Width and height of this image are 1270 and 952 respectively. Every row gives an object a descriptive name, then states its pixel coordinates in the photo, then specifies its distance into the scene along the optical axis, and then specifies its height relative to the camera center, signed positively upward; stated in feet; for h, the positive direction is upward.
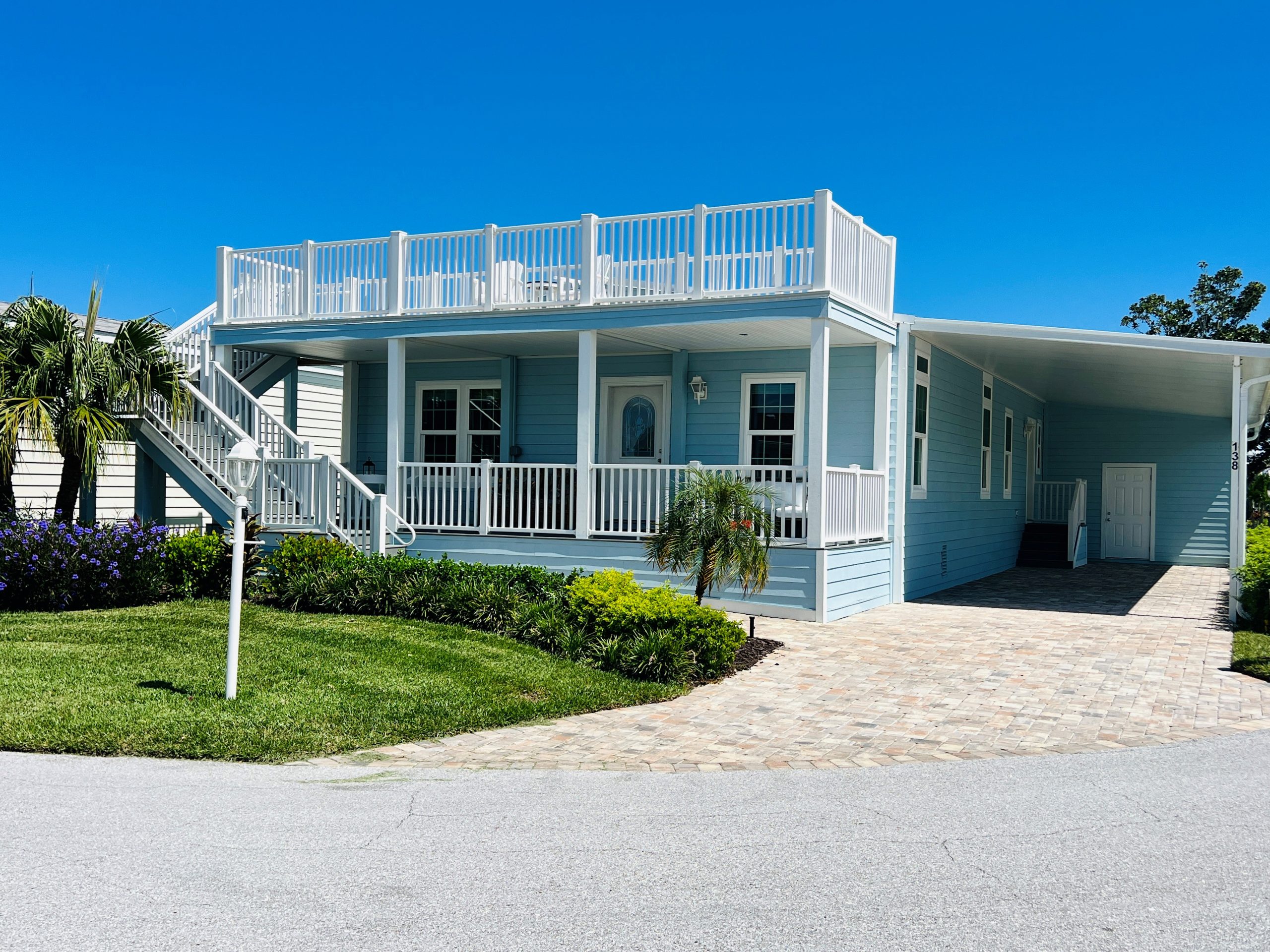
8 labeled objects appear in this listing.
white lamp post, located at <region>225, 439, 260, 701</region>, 25.43 -1.12
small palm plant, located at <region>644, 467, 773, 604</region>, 34.63 -1.25
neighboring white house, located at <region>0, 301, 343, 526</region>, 57.47 +1.18
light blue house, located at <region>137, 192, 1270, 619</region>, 43.14 +5.23
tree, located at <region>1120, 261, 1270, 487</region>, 109.44 +19.62
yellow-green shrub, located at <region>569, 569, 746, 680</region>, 29.71 -3.88
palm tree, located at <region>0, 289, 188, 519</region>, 42.75 +4.07
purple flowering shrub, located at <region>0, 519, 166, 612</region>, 39.81 -3.14
